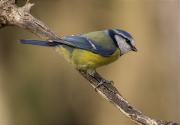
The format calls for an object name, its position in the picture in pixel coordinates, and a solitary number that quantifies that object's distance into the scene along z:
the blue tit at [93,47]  4.84
